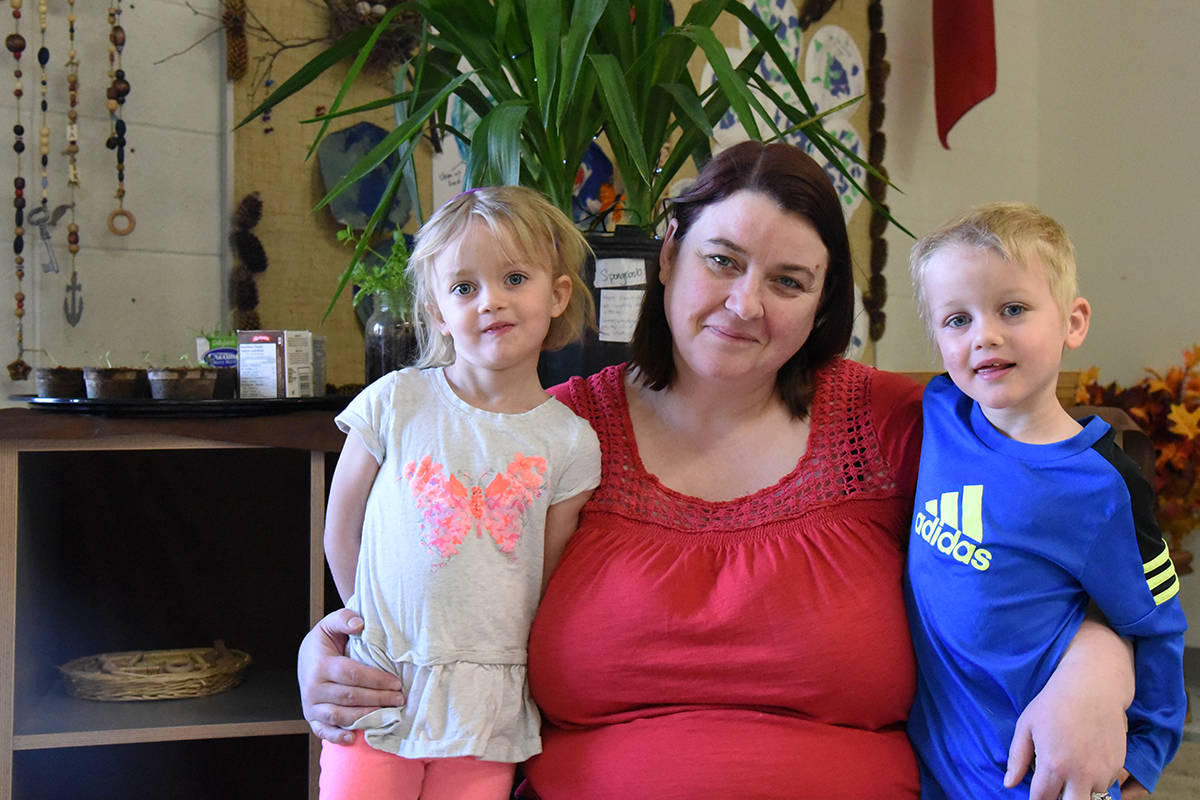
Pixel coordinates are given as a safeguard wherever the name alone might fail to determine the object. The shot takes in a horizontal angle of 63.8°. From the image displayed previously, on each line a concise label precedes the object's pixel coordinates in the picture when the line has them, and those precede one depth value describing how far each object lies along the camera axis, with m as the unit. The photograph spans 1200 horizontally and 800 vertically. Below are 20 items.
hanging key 1.94
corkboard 2.09
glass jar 1.69
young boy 1.01
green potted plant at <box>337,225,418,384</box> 1.68
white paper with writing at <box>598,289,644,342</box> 1.59
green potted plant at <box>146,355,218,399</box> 1.53
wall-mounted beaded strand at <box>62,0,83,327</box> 1.96
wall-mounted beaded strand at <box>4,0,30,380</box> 1.91
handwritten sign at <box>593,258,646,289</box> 1.58
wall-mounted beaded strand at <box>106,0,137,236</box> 1.98
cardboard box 1.65
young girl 1.14
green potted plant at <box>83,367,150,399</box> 1.51
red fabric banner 3.02
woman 1.10
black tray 1.45
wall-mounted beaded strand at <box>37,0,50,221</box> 1.93
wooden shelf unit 1.46
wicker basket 1.60
